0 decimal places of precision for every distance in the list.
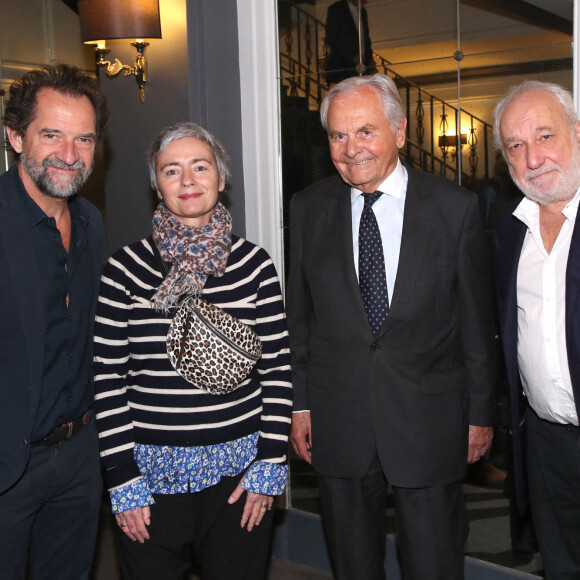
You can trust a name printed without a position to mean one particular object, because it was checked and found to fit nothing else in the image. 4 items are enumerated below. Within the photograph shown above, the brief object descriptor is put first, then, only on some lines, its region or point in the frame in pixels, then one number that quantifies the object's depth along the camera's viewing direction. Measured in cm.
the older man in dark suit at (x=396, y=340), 238
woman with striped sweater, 221
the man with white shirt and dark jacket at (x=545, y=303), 229
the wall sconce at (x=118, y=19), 329
